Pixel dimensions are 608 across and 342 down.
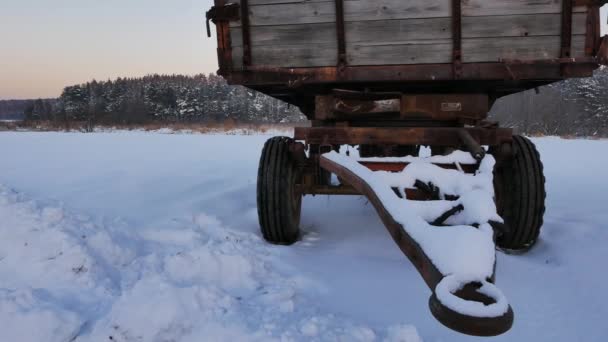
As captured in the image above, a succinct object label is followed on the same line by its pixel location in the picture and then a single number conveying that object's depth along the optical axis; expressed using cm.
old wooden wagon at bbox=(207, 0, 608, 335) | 271
